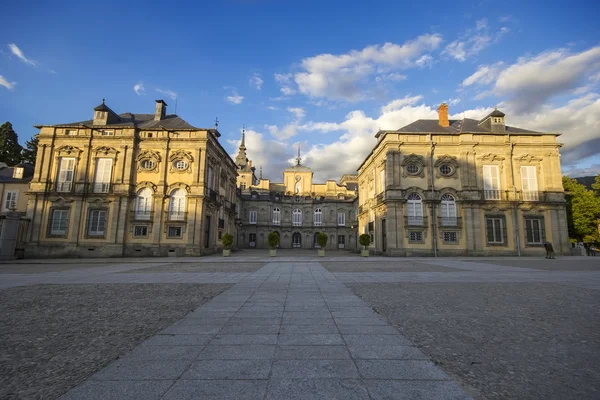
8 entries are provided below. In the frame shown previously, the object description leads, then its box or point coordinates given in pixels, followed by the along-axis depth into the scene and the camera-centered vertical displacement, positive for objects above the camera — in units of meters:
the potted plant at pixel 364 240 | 29.27 -0.11
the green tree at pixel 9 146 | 39.28 +11.29
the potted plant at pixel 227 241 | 27.64 -0.46
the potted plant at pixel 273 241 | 27.38 -0.36
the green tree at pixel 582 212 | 37.12 +3.89
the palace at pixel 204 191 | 26.83 +4.23
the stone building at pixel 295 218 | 55.47 +3.59
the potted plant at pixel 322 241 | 27.93 -0.27
